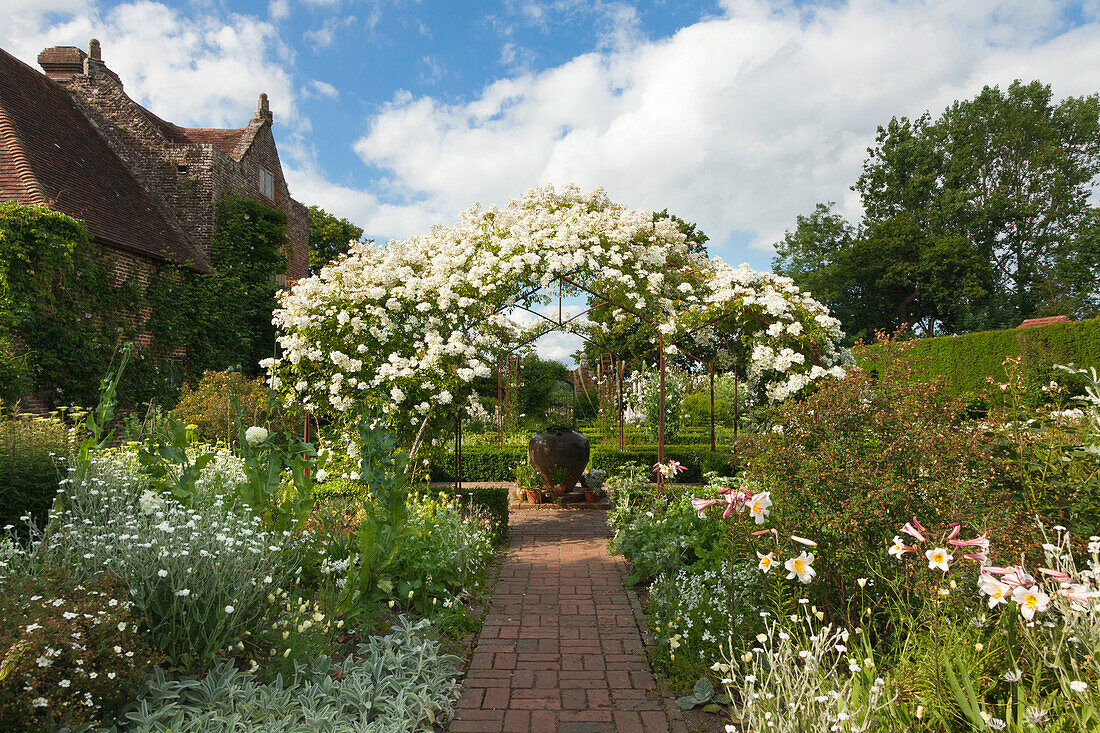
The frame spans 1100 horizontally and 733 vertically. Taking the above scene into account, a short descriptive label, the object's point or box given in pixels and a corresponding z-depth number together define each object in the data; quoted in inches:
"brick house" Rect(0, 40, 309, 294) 486.3
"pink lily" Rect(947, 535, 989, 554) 85.9
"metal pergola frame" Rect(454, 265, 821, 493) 280.5
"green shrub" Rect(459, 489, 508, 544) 250.1
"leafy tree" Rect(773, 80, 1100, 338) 1070.4
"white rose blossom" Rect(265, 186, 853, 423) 274.7
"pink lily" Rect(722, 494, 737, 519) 120.8
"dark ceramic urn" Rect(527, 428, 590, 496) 322.0
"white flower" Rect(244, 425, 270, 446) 179.4
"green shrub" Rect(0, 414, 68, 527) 163.0
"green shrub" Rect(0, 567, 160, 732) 81.7
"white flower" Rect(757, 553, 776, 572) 105.4
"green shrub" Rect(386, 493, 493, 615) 163.8
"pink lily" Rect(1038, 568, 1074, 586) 76.2
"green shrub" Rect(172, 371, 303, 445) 390.9
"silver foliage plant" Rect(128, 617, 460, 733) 100.2
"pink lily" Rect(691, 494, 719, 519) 115.8
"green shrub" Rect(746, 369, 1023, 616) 120.6
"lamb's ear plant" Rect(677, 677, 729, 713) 116.2
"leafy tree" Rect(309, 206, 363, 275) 1125.7
